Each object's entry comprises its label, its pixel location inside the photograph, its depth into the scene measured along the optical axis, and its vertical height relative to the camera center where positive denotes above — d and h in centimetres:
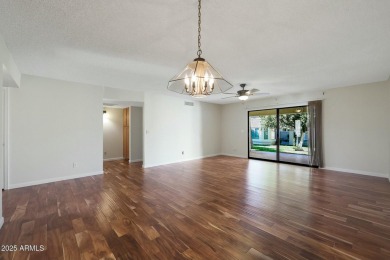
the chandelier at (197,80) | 180 +58
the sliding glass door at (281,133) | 633 -14
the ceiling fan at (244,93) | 447 +95
